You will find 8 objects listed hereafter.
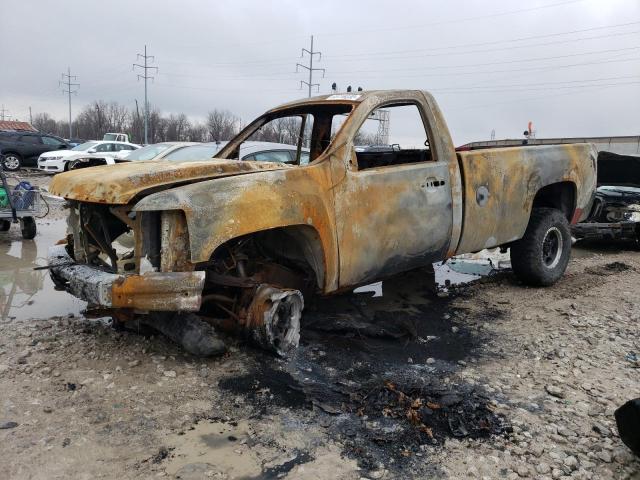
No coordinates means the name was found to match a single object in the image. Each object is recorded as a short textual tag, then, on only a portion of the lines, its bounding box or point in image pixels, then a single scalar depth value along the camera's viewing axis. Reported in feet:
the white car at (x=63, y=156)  67.05
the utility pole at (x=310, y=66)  170.71
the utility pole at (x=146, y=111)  176.55
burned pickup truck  10.34
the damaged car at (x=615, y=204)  28.04
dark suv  72.49
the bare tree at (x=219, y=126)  224.70
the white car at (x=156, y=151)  32.68
